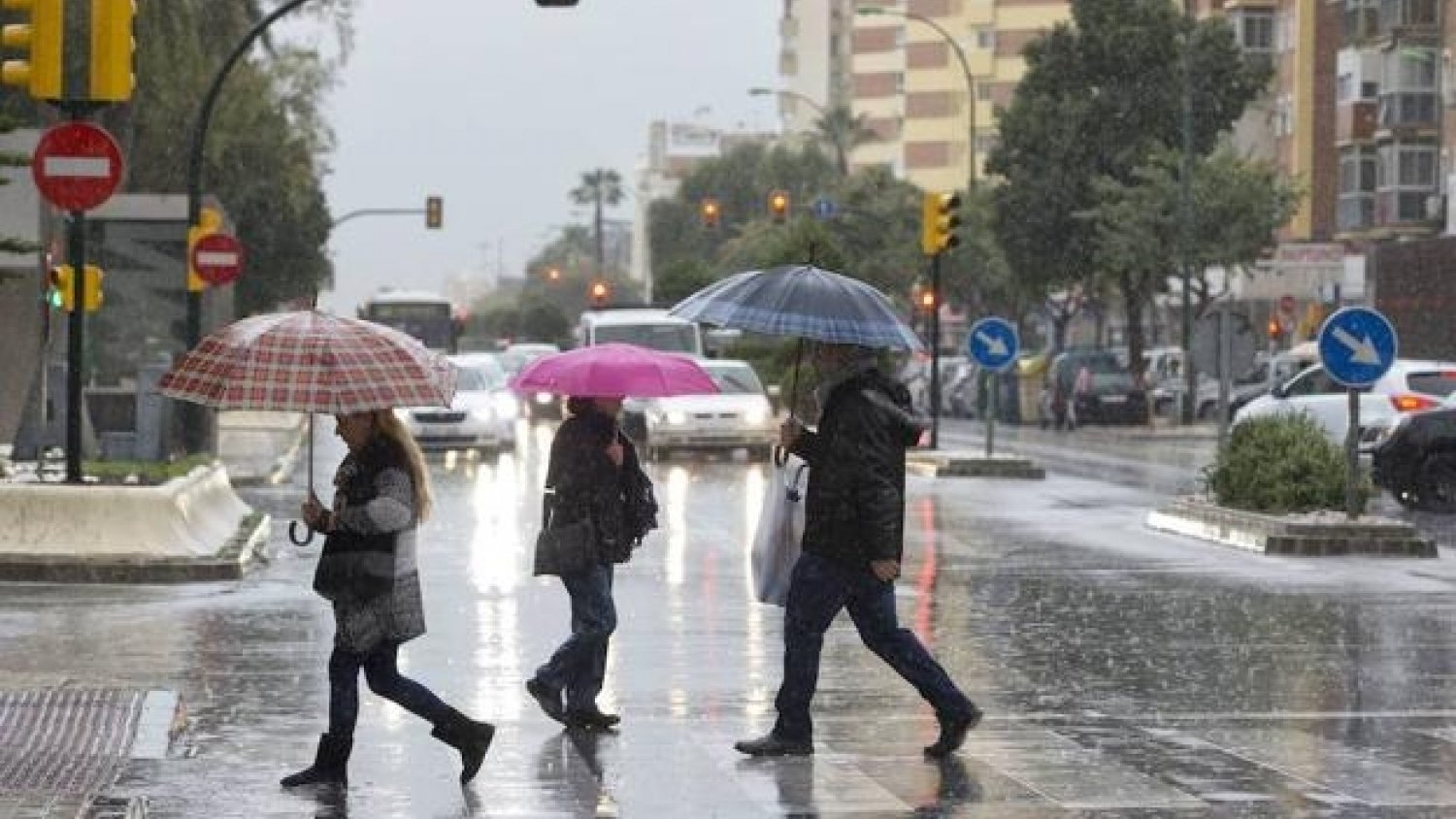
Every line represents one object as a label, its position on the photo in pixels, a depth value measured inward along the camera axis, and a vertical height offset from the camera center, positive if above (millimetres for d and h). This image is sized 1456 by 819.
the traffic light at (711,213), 77750 +4326
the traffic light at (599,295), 79000 +2368
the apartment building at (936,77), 162000 +16823
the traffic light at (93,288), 33500 +1003
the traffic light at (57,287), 30905 +967
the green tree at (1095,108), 82312 +7450
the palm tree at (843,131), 165750 +13727
